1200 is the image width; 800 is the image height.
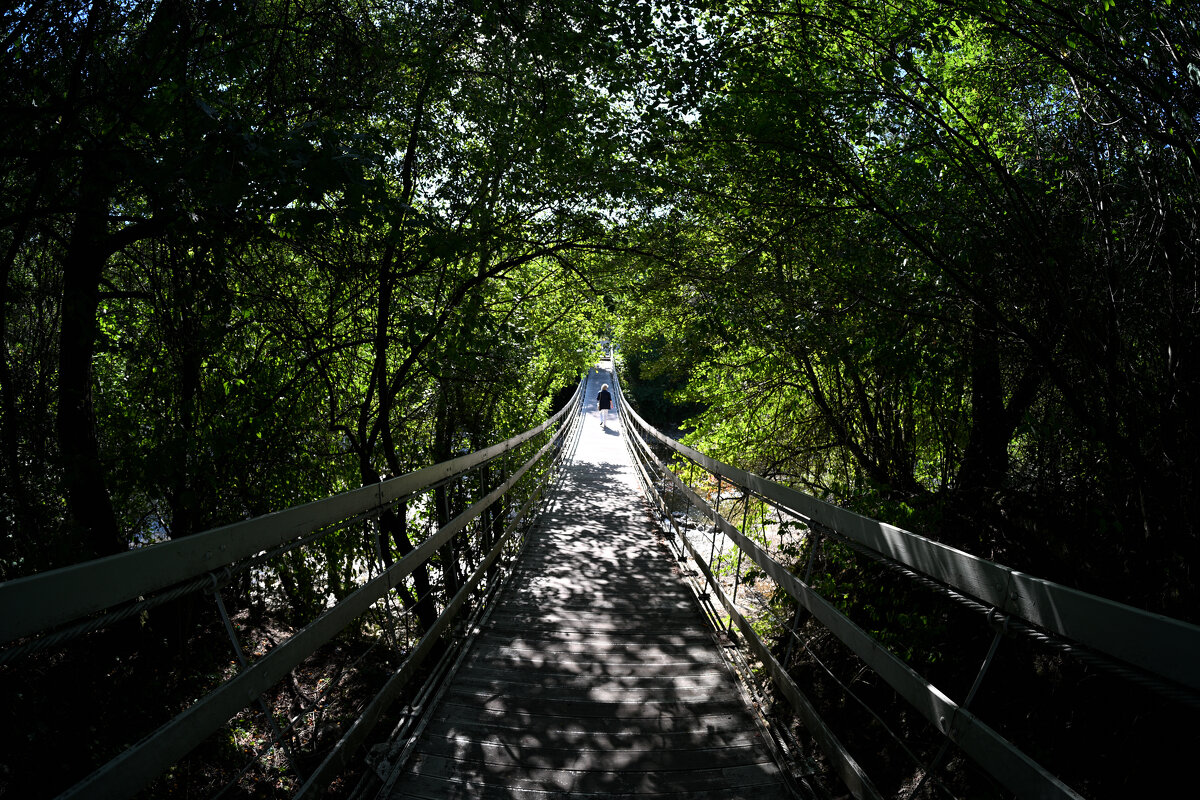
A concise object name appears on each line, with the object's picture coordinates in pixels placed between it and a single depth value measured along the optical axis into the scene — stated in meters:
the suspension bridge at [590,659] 1.26
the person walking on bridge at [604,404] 24.83
